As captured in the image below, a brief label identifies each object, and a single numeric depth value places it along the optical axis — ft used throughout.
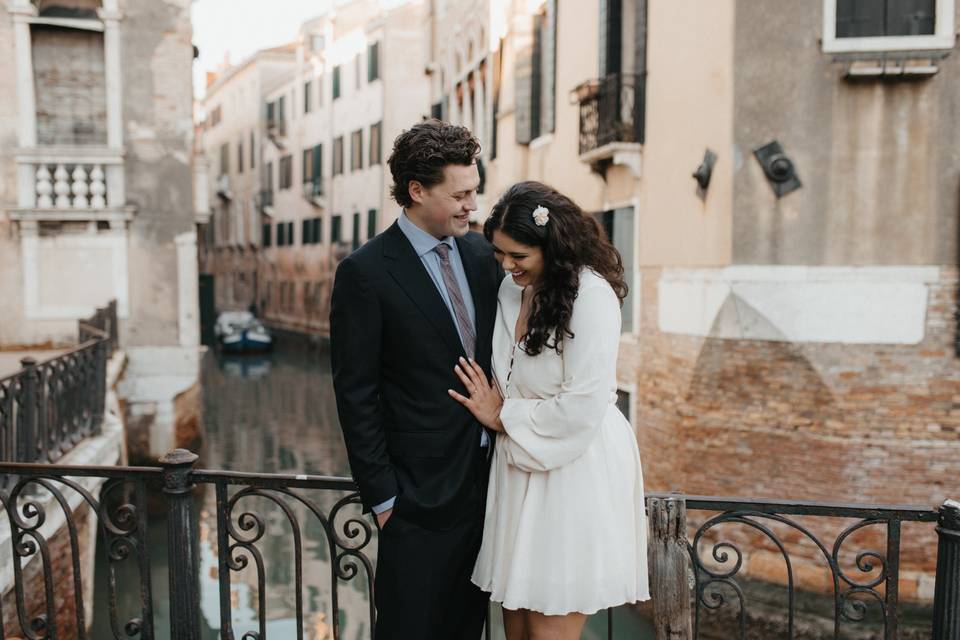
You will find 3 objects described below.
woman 7.55
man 7.84
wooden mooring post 8.90
